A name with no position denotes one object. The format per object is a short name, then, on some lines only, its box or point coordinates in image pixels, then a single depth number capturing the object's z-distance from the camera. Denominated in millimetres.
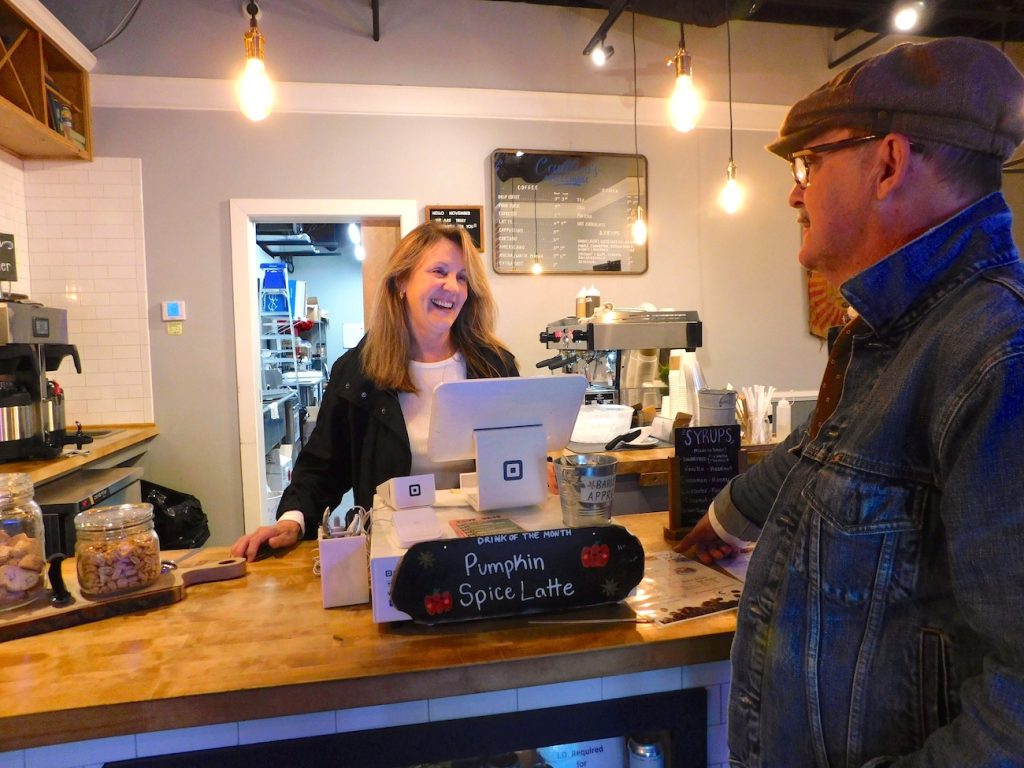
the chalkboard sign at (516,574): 955
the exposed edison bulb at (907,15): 3365
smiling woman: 1865
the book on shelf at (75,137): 3428
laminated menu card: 1052
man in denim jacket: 604
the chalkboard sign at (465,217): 4039
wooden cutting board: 1008
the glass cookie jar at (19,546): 1054
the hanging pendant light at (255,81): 2236
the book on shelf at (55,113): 3318
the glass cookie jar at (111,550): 1084
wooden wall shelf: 3012
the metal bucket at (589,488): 1148
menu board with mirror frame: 4133
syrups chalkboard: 1435
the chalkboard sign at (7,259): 2553
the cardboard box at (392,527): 966
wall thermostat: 3766
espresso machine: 2799
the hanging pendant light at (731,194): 3596
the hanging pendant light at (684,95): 2715
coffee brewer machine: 2521
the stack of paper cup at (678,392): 2818
